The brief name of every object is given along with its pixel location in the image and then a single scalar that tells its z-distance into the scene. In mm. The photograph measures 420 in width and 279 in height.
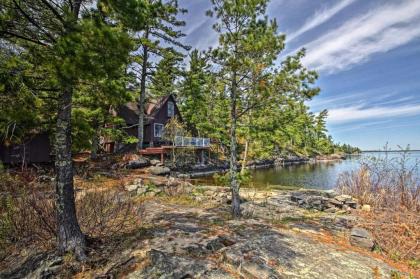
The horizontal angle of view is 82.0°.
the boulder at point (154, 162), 20655
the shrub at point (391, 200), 5562
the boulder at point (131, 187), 10984
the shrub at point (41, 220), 4523
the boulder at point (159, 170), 18062
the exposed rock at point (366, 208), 9853
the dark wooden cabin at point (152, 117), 26375
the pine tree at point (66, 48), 3188
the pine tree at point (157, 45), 19531
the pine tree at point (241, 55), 6613
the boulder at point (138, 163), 18580
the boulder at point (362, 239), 5442
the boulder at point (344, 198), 11534
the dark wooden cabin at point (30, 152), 15352
